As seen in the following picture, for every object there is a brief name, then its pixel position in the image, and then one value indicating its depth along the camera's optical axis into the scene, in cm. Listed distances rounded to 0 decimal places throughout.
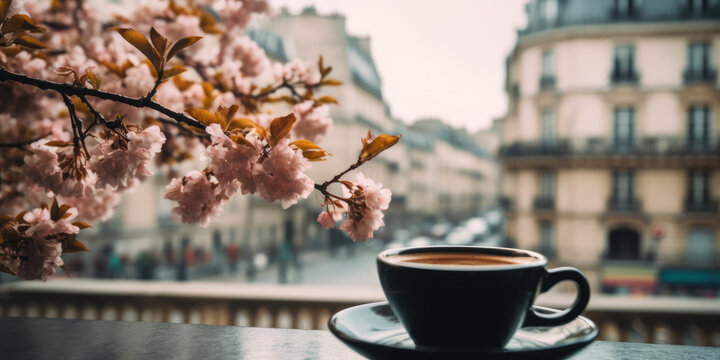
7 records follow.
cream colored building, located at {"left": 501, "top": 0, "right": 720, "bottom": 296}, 1923
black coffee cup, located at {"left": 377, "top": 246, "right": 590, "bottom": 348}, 83
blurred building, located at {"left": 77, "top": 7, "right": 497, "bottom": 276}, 1936
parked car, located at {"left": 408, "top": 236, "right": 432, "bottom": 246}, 2911
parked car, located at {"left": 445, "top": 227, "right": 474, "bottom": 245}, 2844
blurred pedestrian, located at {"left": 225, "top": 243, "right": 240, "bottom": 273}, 2094
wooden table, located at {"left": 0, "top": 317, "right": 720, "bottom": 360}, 102
